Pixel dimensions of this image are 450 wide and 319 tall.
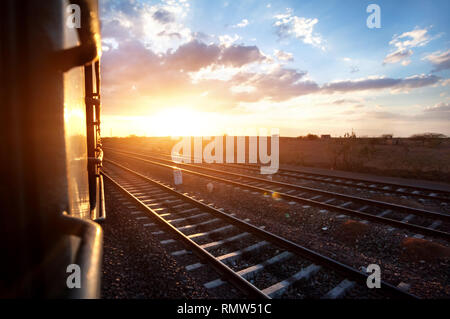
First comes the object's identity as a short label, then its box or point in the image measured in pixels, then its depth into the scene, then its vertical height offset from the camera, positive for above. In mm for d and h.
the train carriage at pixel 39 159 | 1024 -58
